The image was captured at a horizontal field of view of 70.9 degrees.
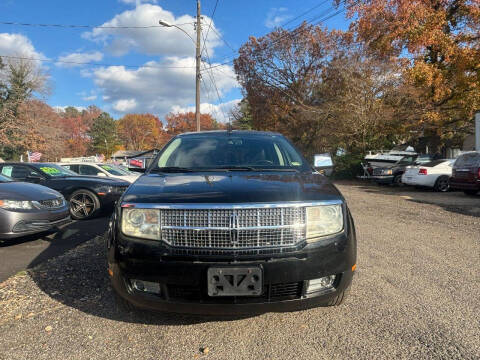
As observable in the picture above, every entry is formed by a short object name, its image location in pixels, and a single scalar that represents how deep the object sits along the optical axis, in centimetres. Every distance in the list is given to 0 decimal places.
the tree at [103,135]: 7244
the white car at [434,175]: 1219
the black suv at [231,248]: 222
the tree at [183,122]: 7125
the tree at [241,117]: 4439
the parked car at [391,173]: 1452
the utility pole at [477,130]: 1312
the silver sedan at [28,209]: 474
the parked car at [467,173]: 964
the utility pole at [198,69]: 2123
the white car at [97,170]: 997
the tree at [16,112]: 3472
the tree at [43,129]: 3753
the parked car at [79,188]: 739
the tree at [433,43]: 1381
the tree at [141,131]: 7475
